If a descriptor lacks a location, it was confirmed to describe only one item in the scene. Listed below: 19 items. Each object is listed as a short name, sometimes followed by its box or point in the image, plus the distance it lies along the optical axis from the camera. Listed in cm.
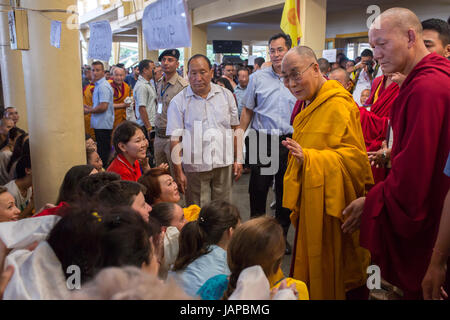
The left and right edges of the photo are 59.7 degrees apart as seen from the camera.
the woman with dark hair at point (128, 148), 290
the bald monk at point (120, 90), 615
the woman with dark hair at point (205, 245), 176
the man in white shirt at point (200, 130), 320
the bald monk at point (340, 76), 466
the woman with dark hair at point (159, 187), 268
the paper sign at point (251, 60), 934
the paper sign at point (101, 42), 382
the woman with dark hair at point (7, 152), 351
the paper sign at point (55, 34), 247
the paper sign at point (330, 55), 608
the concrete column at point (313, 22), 660
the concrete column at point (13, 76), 498
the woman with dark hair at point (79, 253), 100
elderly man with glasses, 213
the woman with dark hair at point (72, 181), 224
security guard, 397
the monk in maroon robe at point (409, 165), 158
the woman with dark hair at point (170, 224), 220
